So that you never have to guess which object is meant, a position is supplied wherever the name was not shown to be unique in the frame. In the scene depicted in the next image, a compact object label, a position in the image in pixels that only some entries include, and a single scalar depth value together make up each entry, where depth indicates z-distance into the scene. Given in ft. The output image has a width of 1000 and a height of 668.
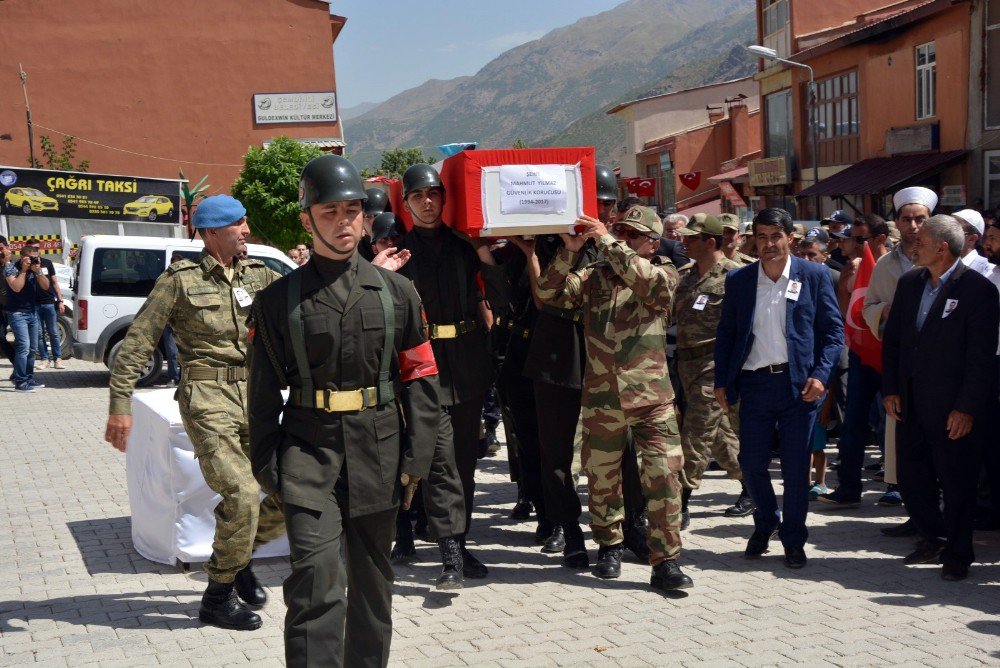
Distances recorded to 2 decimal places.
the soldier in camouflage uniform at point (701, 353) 24.47
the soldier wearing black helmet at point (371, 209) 25.44
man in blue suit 20.93
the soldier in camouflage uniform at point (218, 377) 18.04
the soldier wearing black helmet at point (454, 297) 20.71
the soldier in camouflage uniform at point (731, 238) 26.53
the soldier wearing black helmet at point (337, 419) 13.11
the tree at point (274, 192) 134.92
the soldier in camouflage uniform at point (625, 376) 19.72
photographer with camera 53.01
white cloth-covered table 21.06
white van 51.65
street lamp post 99.86
